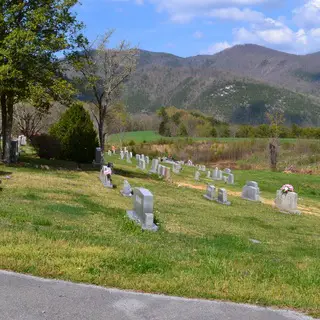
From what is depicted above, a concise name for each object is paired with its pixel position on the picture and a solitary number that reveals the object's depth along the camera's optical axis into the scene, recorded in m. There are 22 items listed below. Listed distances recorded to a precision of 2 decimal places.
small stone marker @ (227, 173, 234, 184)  32.25
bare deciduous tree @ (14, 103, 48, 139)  44.56
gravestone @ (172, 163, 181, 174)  35.31
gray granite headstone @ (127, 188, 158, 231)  11.06
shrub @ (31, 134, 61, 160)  29.72
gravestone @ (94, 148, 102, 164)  29.72
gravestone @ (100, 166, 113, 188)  19.03
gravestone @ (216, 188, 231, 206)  20.28
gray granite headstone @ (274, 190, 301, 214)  20.69
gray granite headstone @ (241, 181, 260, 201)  23.47
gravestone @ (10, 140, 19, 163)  22.80
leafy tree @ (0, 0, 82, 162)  19.27
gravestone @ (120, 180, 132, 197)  17.23
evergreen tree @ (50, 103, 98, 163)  30.23
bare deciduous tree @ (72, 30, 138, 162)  27.48
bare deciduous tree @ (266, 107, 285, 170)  52.16
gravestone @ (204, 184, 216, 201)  21.11
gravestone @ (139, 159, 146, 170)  34.76
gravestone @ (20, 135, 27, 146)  38.50
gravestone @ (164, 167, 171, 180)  28.14
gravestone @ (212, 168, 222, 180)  34.75
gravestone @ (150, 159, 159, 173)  31.75
